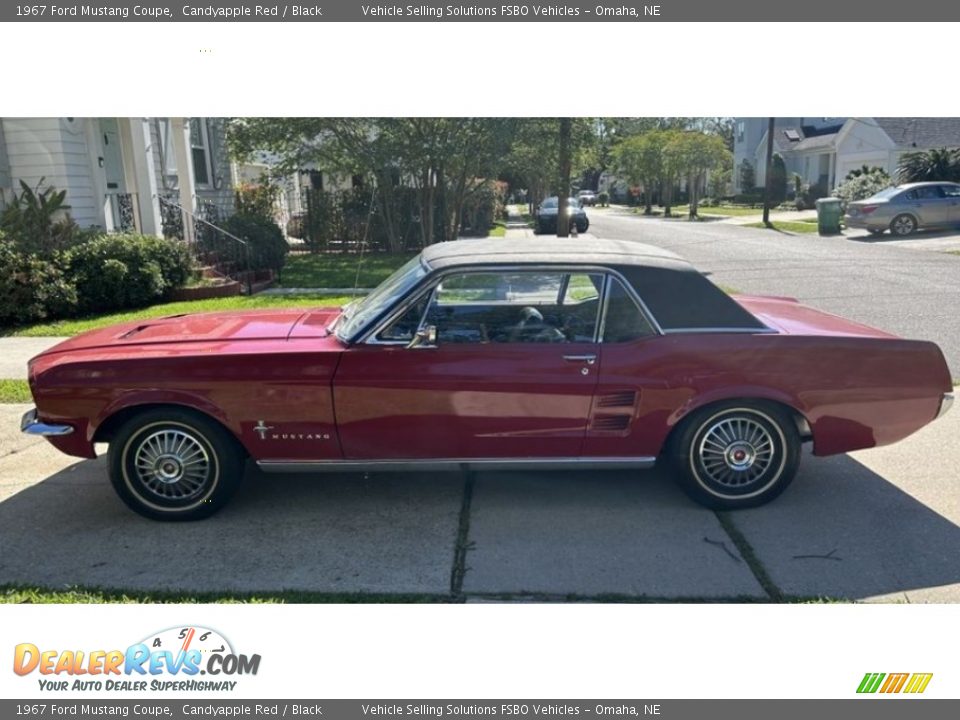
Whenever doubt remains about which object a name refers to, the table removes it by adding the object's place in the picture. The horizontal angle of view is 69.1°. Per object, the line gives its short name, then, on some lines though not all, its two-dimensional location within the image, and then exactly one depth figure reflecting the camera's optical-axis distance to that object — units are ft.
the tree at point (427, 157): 35.14
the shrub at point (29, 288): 29.30
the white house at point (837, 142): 45.55
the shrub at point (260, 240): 42.24
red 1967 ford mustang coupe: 12.92
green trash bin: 50.62
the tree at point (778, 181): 70.33
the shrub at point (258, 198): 53.39
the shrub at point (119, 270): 32.19
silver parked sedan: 45.14
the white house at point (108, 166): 37.35
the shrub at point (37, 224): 31.53
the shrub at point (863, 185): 51.93
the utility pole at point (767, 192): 61.31
